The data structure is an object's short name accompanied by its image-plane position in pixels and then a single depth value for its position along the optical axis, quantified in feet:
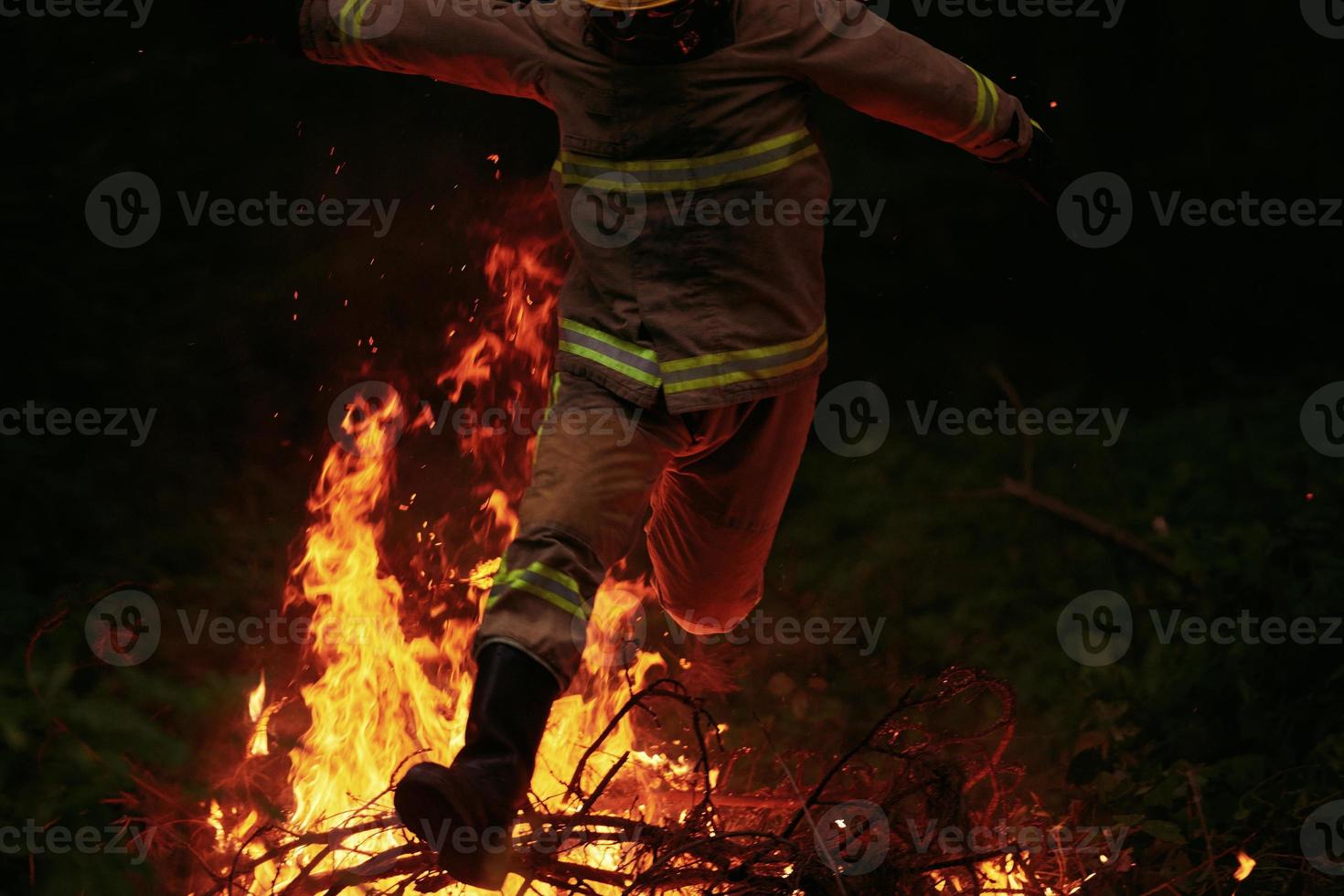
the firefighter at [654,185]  17.33
